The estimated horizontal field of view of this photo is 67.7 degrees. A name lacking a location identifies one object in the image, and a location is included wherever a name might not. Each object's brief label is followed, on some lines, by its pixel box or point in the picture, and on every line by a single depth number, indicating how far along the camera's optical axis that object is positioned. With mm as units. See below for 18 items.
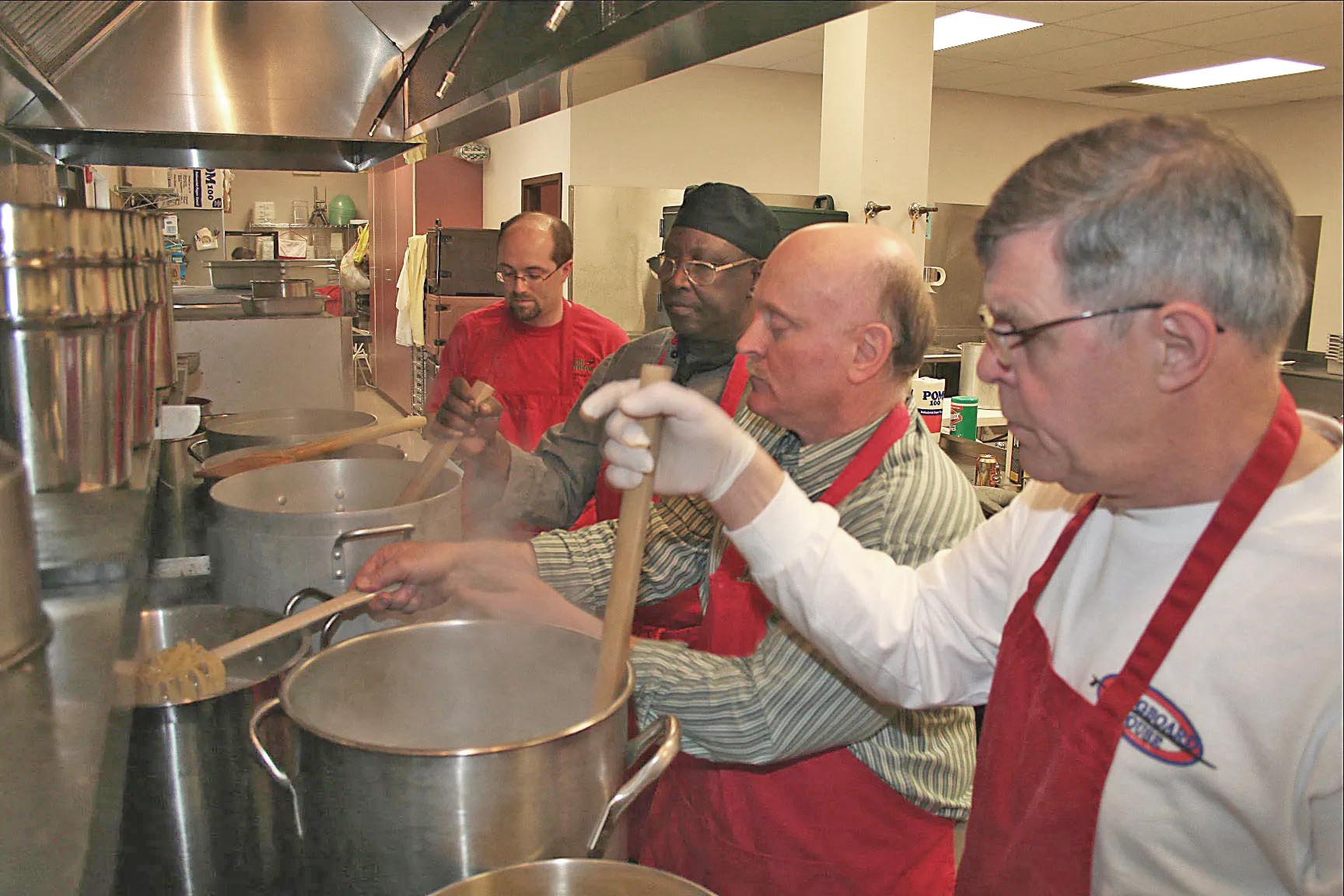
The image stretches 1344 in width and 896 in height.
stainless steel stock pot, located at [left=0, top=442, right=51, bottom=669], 912
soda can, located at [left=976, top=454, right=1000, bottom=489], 3510
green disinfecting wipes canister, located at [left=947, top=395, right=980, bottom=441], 3986
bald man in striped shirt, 1333
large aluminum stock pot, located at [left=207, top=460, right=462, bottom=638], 1437
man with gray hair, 764
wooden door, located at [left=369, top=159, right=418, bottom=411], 8633
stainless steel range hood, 1441
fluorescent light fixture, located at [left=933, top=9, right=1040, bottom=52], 4609
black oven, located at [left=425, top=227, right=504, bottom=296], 5918
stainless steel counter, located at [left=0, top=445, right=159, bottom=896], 677
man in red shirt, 3480
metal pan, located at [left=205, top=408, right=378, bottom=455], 2223
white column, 4539
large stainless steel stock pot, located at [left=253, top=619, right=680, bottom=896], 831
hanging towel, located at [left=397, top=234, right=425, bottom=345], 7287
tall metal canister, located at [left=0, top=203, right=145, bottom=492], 980
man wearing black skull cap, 2270
